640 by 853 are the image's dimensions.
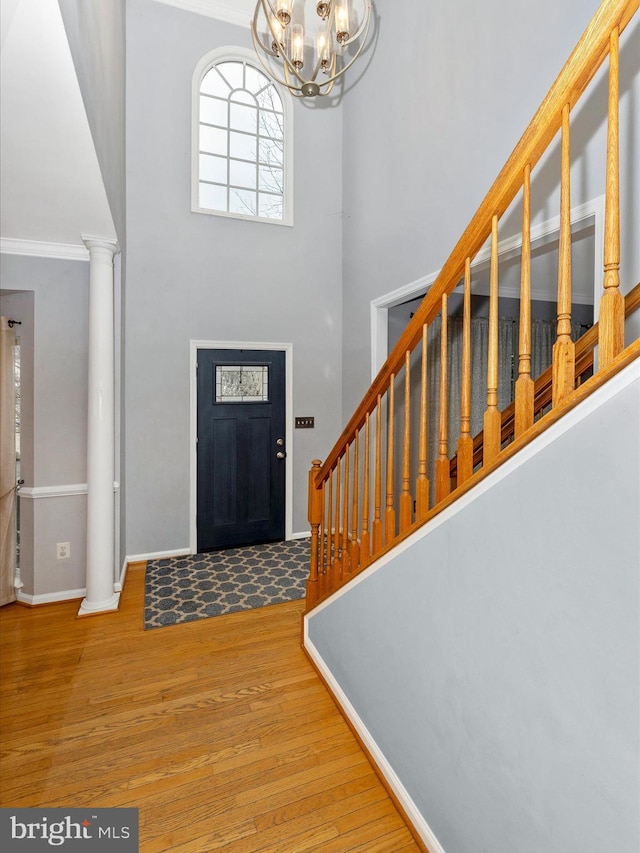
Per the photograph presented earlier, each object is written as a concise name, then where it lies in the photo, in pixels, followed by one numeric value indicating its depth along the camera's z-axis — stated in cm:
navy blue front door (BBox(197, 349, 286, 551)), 424
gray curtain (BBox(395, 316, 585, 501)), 441
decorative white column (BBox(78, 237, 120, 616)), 312
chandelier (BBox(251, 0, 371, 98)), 280
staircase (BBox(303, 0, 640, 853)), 90
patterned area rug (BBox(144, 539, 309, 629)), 316
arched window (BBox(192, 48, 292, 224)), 419
